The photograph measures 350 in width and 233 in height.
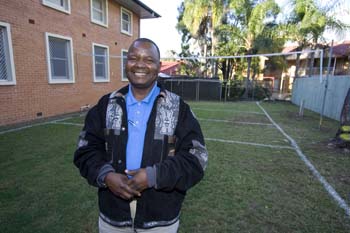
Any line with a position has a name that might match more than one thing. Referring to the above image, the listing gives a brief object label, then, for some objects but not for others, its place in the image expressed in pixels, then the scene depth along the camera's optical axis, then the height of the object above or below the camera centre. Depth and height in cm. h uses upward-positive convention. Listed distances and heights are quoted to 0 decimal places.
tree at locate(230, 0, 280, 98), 1631 +443
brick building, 645 +80
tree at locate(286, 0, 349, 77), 1398 +376
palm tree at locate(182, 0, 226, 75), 1688 +480
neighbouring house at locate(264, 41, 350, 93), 2072 +154
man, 127 -39
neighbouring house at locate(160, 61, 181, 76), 3072 +149
